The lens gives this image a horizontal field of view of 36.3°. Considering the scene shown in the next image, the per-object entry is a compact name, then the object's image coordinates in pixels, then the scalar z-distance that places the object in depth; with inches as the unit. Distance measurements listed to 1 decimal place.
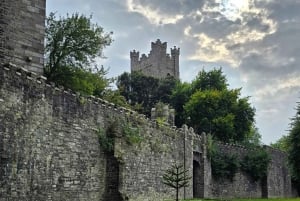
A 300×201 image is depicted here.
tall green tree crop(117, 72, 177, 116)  2220.1
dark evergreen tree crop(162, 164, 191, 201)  837.0
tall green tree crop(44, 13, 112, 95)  1095.4
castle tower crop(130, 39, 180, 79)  2927.5
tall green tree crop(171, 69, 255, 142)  1794.9
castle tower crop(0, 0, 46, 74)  711.8
